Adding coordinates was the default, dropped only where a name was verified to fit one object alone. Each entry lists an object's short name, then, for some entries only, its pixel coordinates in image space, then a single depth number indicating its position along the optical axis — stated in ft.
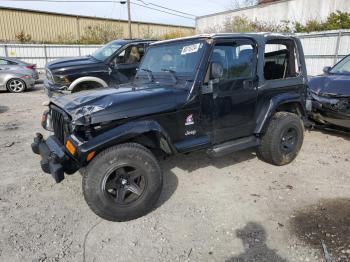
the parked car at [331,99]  17.61
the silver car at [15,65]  39.68
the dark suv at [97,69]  23.70
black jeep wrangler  10.14
